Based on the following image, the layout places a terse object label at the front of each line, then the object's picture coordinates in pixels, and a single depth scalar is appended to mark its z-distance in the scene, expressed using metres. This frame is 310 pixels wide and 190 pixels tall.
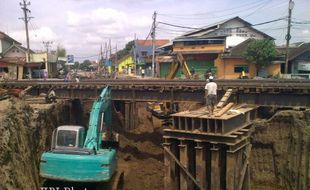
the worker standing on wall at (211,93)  11.13
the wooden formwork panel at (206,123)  10.03
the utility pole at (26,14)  39.62
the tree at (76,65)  102.74
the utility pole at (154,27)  37.68
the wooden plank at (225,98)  12.12
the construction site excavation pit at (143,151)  11.89
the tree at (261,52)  32.96
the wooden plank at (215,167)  9.97
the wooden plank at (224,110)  10.60
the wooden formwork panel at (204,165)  9.95
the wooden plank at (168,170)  10.83
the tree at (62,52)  92.53
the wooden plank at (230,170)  9.76
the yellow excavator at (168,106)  21.50
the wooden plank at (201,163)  10.20
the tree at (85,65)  100.04
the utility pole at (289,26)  30.30
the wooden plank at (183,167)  10.33
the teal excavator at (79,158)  11.58
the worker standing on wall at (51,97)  18.51
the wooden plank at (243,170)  10.40
